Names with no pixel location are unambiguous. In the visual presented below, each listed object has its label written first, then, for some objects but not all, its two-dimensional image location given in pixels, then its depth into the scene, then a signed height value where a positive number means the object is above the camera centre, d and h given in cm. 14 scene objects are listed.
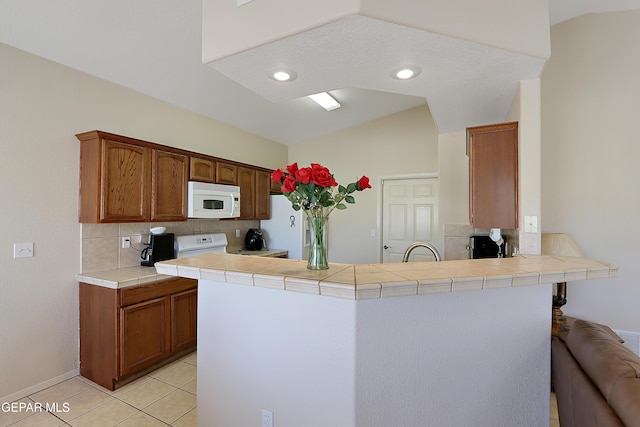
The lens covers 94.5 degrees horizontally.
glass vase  134 -14
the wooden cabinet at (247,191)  391 +33
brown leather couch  95 -61
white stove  315 -33
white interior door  432 +1
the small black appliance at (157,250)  285 -34
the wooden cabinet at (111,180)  240 +30
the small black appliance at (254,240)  419 -36
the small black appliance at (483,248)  285 -31
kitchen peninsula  120 -57
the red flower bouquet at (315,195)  125 +9
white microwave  313 +17
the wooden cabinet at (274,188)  447 +42
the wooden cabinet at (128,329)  231 -96
